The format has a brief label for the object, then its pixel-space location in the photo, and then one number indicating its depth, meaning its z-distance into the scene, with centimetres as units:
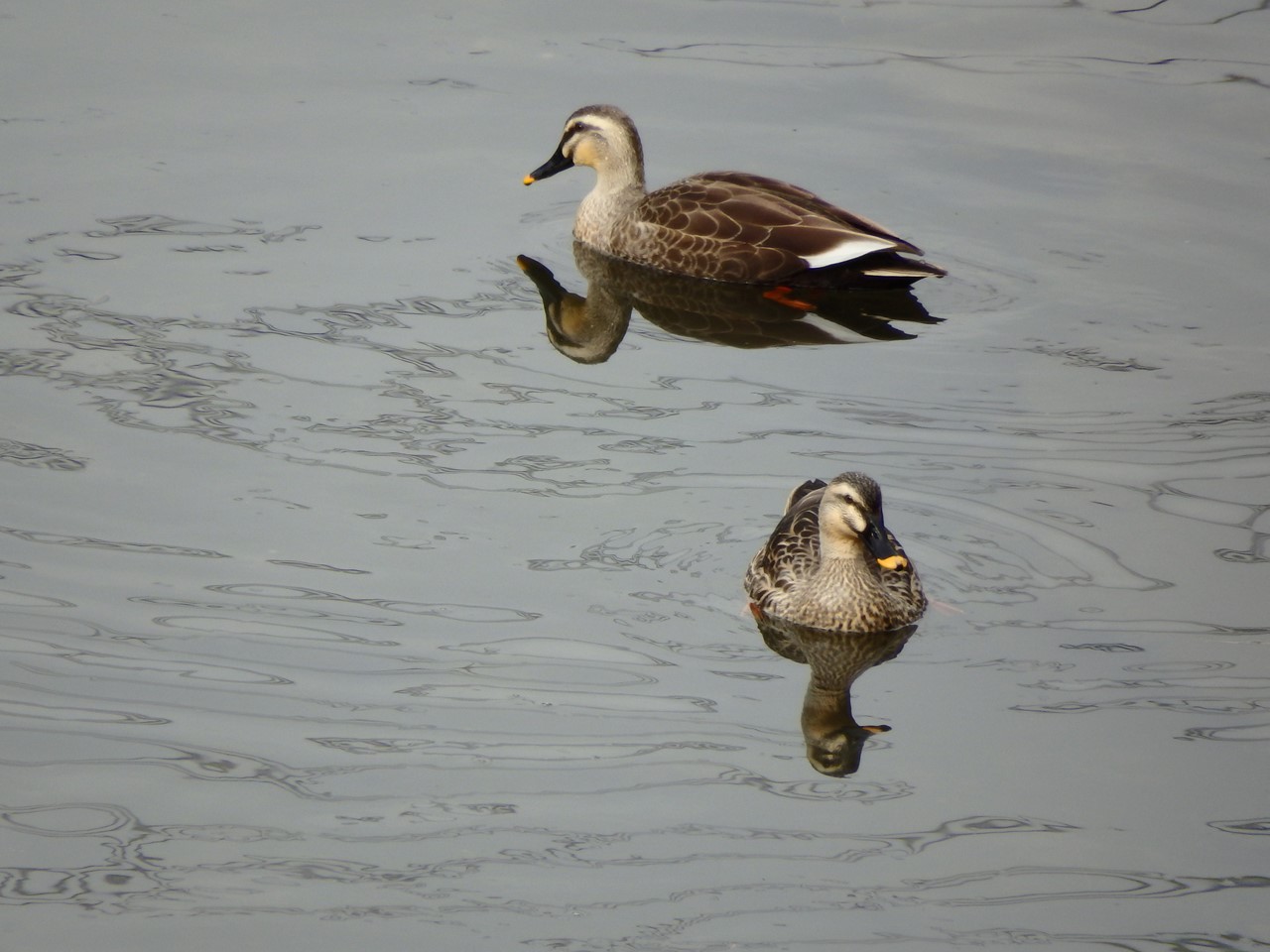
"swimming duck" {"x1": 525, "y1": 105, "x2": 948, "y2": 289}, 2255
